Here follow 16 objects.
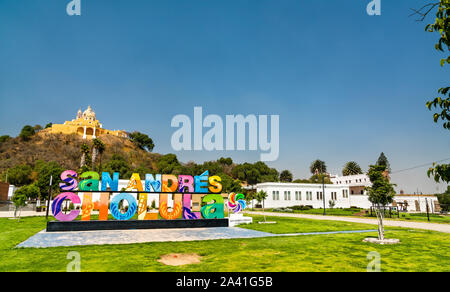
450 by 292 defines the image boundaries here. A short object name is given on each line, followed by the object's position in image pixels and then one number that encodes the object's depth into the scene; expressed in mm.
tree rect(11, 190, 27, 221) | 30423
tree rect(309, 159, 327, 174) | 129125
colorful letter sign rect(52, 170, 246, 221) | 21156
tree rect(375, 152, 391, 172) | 125075
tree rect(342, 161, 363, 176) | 117781
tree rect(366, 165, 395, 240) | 28461
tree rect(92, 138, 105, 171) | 68562
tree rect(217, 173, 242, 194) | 66312
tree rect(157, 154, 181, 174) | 105938
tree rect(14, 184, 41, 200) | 47350
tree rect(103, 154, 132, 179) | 92631
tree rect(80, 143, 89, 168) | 62188
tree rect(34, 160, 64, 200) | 61094
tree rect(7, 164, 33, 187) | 88081
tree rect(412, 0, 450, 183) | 4031
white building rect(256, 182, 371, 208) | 67625
